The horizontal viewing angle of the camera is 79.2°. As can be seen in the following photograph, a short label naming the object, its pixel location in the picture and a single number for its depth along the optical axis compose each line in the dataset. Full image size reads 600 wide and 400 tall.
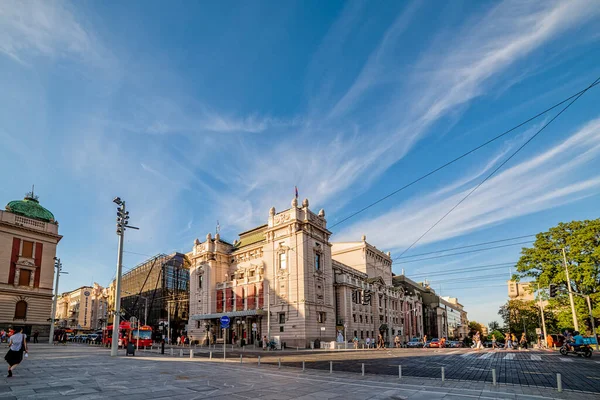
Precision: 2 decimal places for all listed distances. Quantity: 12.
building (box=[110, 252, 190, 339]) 78.75
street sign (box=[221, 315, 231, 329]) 25.49
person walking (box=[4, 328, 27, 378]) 13.82
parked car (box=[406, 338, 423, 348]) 58.12
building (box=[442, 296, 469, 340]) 139.75
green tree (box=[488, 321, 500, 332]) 148.24
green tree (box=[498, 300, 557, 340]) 73.36
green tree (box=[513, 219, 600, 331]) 37.00
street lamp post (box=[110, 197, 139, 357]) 26.96
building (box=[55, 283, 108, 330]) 132.50
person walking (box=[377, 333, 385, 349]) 52.62
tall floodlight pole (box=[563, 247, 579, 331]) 34.47
